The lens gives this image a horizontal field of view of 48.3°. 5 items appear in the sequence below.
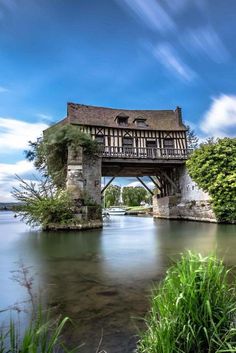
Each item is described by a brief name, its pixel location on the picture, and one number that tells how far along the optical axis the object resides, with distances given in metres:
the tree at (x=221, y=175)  14.22
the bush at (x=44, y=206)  12.12
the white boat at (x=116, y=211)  37.76
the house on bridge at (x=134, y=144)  17.40
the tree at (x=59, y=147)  14.49
